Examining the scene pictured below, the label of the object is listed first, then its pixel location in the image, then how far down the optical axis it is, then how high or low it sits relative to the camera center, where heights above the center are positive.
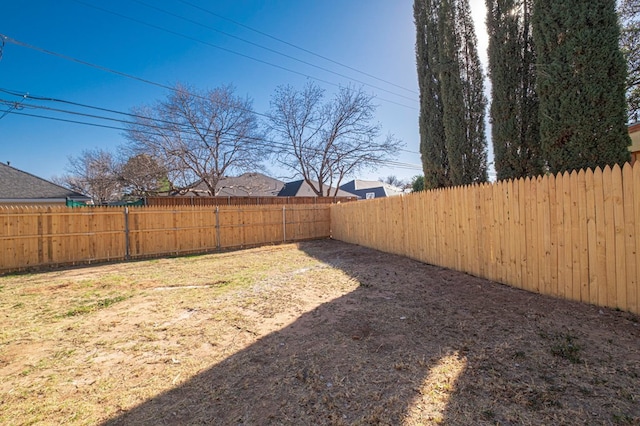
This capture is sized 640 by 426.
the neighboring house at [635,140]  5.44 +1.15
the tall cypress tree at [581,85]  3.60 +1.56
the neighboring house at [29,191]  12.53 +1.46
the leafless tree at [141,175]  15.44 +2.40
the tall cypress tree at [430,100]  7.34 +2.88
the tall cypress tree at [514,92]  4.90 +1.99
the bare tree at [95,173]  18.30 +3.38
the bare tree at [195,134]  15.30 +4.50
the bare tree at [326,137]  18.92 +5.14
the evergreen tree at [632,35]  5.93 +3.47
